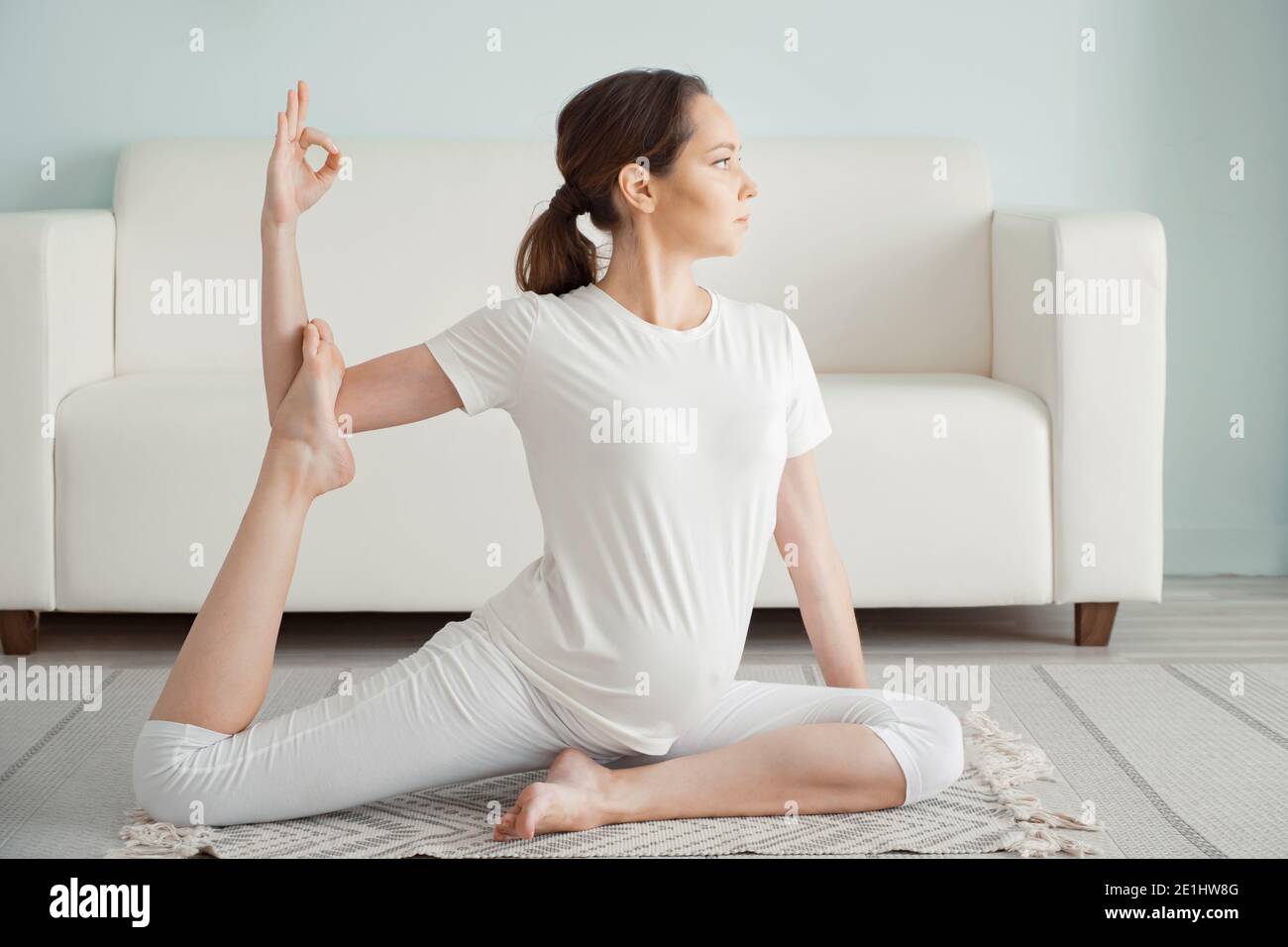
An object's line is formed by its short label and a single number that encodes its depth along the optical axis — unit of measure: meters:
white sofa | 2.19
